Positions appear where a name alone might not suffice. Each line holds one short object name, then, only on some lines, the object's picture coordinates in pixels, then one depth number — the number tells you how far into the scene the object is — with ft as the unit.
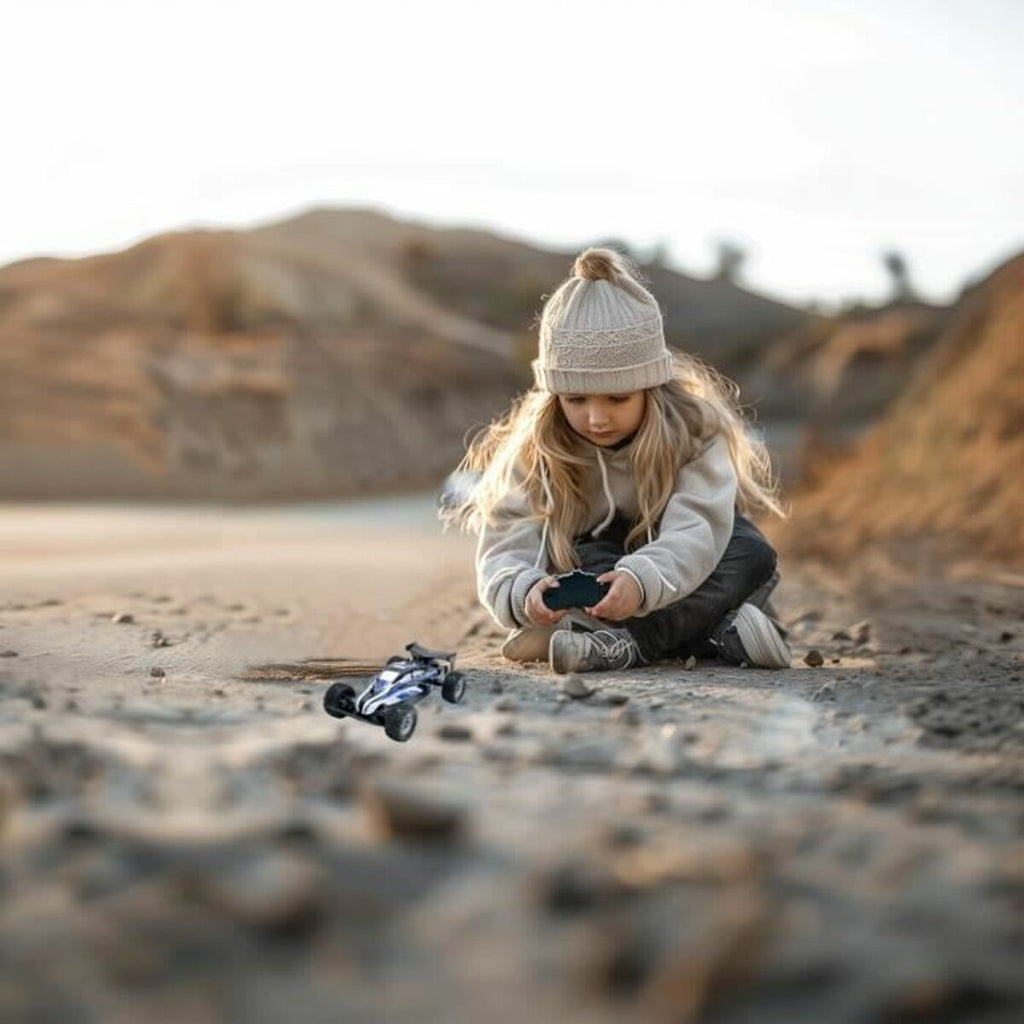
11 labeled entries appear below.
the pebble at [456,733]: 8.14
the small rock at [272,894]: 5.13
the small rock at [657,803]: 6.48
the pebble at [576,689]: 9.71
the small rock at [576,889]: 5.36
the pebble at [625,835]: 5.99
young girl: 12.03
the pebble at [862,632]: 14.88
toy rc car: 8.72
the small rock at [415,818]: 5.91
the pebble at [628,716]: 8.63
